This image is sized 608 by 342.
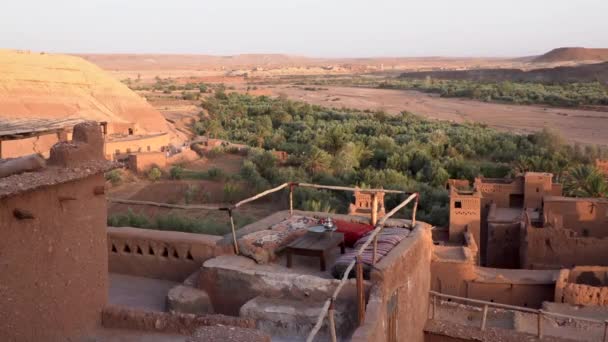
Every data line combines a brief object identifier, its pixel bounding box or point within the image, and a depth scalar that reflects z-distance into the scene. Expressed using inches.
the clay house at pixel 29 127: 242.8
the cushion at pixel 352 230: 304.0
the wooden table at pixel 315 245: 269.0
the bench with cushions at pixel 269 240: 280.5
